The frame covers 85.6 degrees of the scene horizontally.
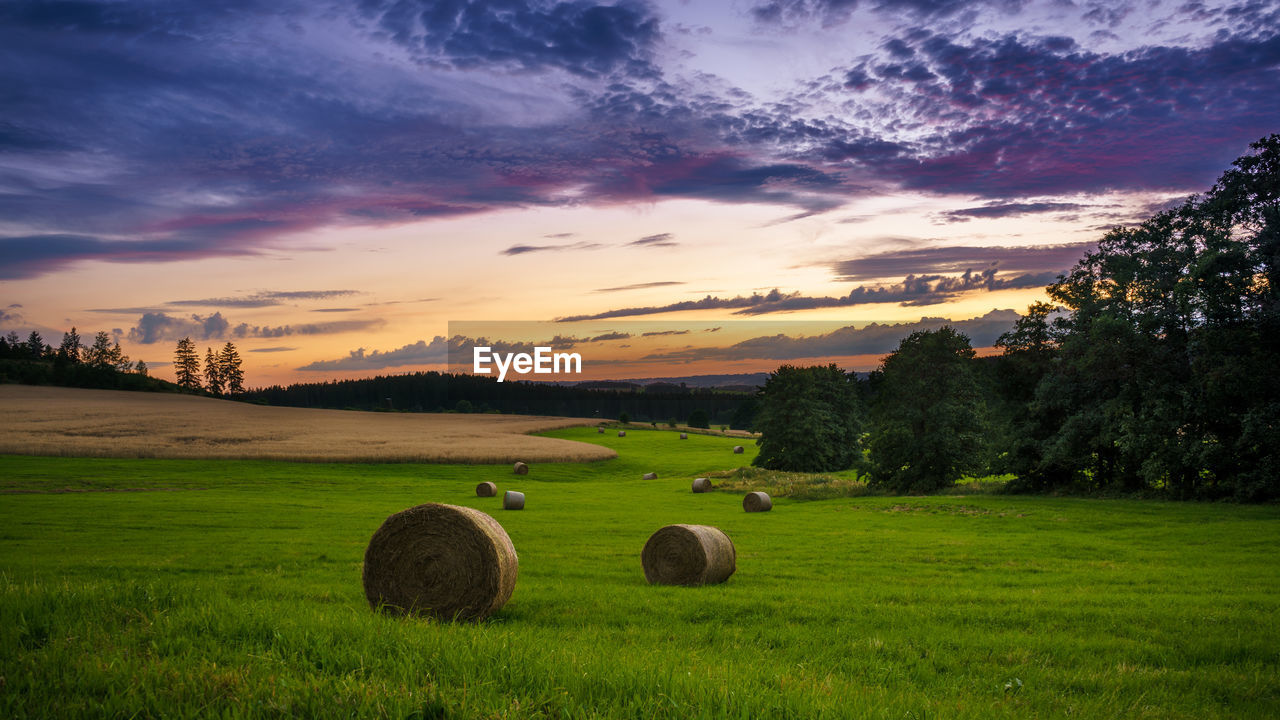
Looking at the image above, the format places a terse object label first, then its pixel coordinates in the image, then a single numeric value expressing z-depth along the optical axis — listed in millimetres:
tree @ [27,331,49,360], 134250
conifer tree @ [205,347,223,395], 157625
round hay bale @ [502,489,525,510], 38906
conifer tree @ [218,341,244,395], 160000
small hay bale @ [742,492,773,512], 38812
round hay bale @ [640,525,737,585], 16406
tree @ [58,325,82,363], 139600
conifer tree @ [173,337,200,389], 153000
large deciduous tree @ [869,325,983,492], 43219
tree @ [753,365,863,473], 66188
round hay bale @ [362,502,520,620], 11477
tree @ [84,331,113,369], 145875
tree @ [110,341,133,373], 152250
